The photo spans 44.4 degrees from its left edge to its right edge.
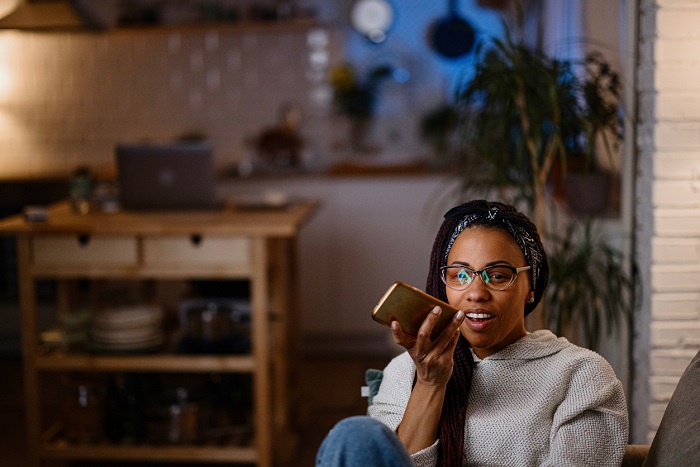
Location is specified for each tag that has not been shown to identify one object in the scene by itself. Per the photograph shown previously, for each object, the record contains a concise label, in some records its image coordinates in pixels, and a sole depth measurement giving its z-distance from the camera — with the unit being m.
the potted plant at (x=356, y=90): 5.52
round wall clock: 5.57
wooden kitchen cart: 3.03
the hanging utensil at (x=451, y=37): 5.28
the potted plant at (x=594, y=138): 2.73
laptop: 3.35
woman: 1.49
